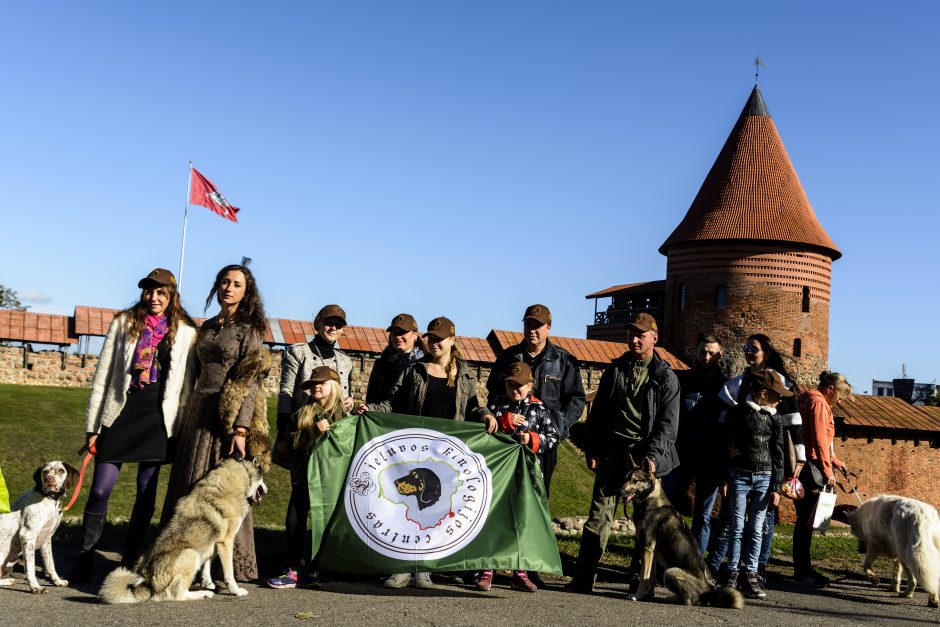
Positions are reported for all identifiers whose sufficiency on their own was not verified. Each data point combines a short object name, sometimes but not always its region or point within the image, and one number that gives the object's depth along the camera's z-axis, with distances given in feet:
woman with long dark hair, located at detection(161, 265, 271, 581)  19.49
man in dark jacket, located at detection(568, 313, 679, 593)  21.63
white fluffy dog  22.09
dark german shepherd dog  19.90
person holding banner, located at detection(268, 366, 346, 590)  20.40
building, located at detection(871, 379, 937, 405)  212.02
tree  234.58
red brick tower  119.34
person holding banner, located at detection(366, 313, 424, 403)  23.13
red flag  81.92
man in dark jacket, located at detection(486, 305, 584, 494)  22.48
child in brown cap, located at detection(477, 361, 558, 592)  21.12
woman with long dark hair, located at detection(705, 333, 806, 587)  23.03
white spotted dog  18.45
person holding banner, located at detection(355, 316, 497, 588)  21.66
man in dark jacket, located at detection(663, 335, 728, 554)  23.38
